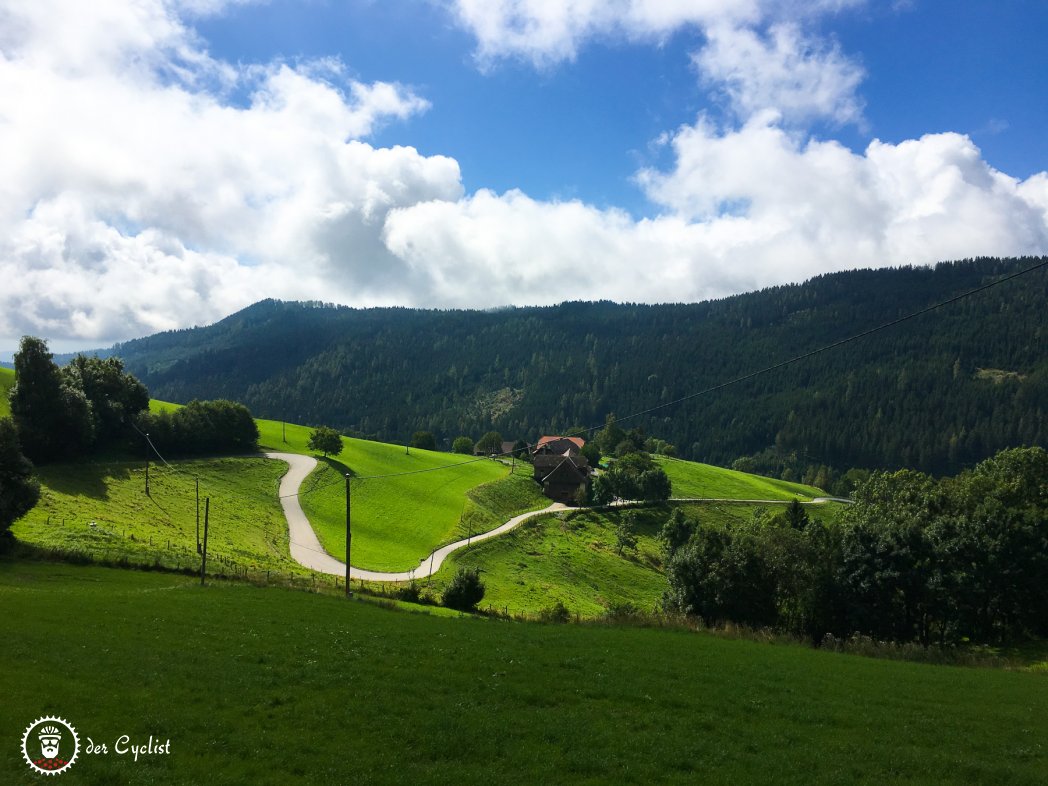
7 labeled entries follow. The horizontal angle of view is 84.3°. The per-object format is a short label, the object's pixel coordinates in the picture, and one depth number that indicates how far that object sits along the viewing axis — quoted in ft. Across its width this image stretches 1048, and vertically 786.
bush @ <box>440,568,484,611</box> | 148.66
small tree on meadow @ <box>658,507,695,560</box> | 252.21
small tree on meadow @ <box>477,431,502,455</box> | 508.94
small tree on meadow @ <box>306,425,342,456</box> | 334.03
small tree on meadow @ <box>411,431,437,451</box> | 528.22
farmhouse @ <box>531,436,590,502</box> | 358.02
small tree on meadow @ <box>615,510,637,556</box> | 271.28
